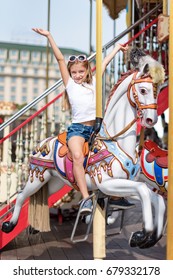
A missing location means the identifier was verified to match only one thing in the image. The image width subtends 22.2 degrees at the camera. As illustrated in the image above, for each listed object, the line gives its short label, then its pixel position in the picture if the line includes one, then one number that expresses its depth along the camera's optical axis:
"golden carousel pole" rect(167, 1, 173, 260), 2.78
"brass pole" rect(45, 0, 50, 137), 6.38
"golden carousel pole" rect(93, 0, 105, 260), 3.11
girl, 3.36
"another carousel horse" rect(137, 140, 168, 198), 4.34
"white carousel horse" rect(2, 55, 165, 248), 2.96
